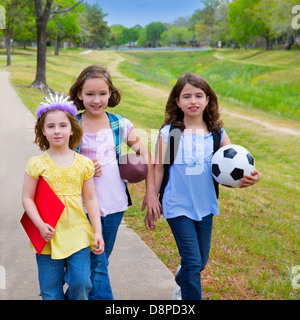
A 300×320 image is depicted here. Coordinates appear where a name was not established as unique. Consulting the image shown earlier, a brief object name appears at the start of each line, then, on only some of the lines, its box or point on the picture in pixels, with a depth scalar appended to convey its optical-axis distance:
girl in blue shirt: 2.88
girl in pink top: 2.89
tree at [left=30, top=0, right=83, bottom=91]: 19.45
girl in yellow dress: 2.54
